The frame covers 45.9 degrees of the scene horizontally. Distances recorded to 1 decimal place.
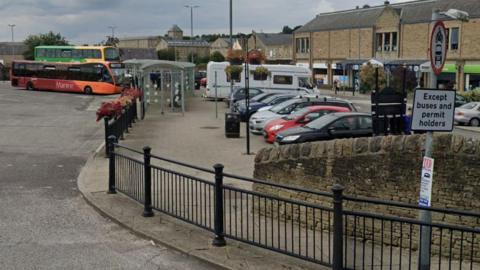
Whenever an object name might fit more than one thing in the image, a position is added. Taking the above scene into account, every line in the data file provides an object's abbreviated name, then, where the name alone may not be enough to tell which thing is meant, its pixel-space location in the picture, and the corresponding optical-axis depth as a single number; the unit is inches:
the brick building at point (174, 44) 5856.3
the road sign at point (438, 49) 249.8
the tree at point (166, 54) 5526.6
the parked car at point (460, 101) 1414.6
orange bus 2047.2
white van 1664.6
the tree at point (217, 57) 4288.9
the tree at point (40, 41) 4594.0
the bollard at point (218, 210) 304.7
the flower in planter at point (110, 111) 859.6
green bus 2167.8
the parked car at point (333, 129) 653.9
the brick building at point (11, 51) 5293.3
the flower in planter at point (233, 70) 1438.2
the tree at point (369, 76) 1664.6
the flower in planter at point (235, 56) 1423.6
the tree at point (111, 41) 4192.4
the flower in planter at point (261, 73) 1594.5
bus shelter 1322.6
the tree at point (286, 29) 7083.2
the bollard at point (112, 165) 447.2
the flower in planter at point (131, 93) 1176.3
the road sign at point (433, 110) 244.4
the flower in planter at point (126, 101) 966.1
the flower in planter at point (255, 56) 1312.0
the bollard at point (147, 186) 367.1
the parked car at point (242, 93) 1393.8
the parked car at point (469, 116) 1251.8
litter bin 865.5
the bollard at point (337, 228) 248.1
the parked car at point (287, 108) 917.8
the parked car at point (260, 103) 1116.5
